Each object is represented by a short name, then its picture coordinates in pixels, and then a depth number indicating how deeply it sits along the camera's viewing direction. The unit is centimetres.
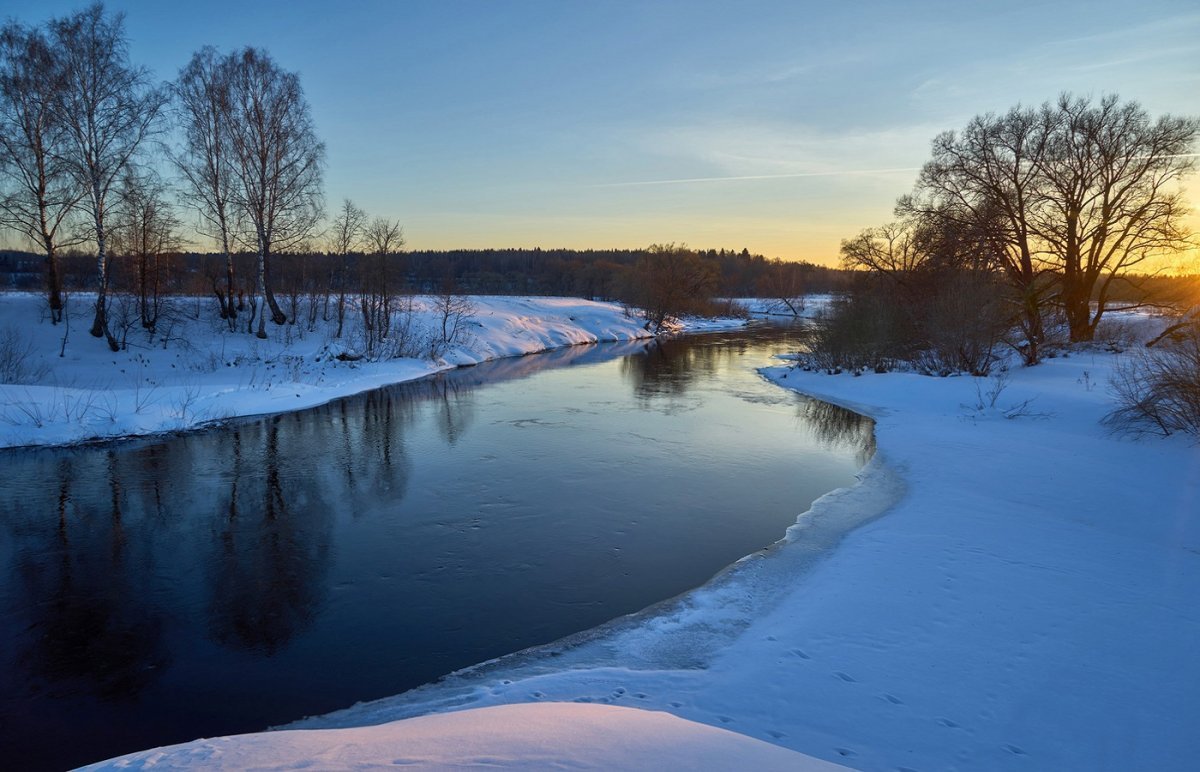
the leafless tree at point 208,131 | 2083
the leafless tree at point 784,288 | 8074
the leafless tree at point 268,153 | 2130
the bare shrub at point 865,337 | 2106
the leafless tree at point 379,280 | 2505
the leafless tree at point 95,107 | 1727
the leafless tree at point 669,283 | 4919
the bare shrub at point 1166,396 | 917
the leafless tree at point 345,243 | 2556
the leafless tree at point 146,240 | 1933
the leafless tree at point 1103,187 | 2145
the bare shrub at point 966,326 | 1780
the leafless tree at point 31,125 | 1678
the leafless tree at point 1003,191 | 2252
